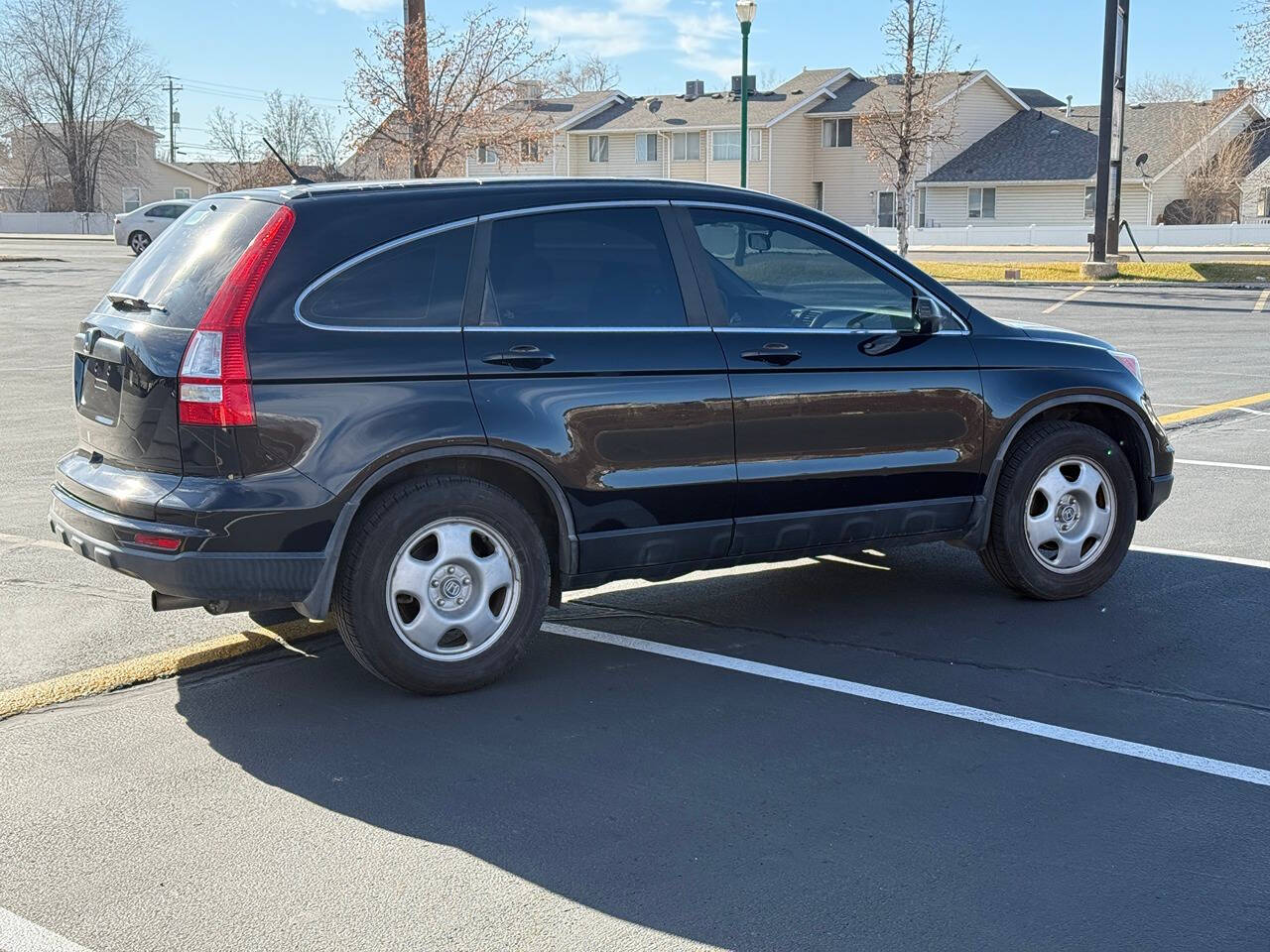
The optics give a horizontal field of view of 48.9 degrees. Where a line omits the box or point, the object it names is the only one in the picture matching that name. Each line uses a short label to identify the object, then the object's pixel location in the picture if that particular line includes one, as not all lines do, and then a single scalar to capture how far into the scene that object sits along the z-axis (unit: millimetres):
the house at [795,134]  62750
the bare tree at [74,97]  76312
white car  43688
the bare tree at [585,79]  106344
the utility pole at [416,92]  22859
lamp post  26469
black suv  4758
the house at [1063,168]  59875
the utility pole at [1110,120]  29609
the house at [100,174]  82562
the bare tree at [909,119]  43625
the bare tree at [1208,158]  60781
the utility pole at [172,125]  100312
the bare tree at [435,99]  23344
